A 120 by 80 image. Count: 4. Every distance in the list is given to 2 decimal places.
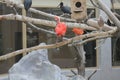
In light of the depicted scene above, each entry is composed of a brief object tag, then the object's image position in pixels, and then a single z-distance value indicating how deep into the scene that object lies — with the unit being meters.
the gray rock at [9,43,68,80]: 7.57
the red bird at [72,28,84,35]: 6.96
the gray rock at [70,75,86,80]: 7.75
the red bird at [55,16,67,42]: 5.95
